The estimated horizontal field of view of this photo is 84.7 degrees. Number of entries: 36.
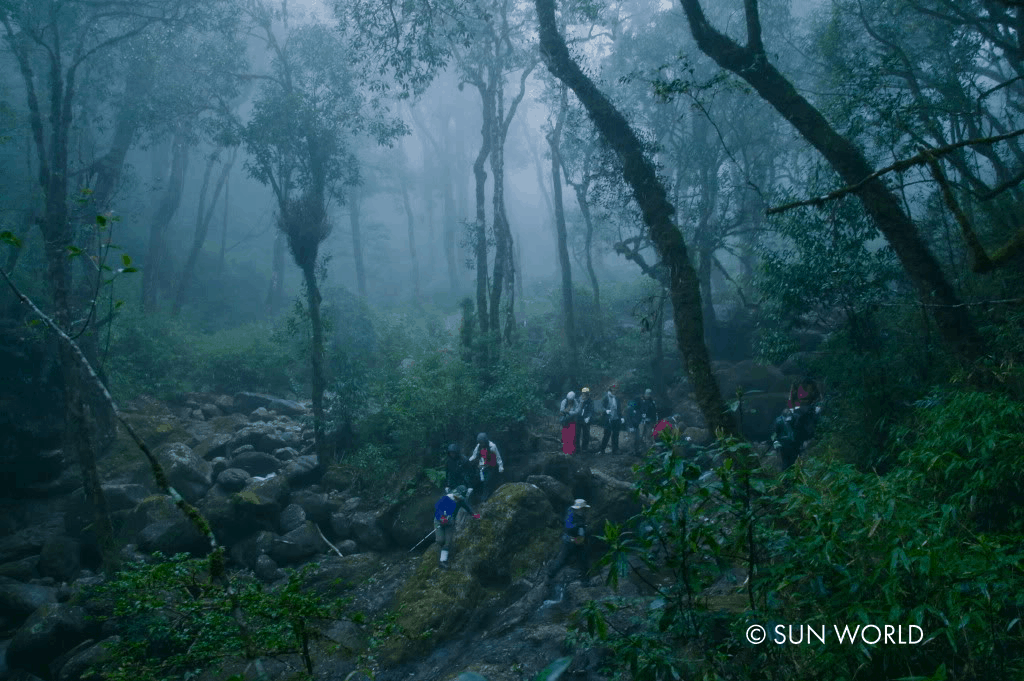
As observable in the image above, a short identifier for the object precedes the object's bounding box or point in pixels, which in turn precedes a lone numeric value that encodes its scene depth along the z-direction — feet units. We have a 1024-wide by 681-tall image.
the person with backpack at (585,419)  47.73
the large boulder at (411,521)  38.32
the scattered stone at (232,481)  41.98
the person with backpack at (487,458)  39.99
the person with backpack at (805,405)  34.73
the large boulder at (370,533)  38.50
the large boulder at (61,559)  35.76
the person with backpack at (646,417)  48.03
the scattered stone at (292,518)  38.55
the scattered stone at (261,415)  58.49
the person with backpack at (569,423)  47.57
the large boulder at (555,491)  37.32
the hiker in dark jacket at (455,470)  37.93
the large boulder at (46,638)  27.48
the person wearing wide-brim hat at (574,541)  30.48
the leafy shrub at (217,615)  11.92
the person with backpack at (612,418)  47.67
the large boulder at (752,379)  49.60
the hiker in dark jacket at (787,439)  34.53
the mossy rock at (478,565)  27.30
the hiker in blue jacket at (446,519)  32.04
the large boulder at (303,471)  45.14
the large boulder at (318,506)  40.52
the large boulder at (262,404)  61.57
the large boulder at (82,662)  25.63
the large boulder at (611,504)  35.50
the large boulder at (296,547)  35.78
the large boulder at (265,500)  37.76
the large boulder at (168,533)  35.27
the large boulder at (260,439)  49.60
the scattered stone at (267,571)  33.81
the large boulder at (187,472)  41.78
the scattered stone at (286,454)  49.26
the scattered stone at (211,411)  58.95
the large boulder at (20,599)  31.94
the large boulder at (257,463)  46.39
